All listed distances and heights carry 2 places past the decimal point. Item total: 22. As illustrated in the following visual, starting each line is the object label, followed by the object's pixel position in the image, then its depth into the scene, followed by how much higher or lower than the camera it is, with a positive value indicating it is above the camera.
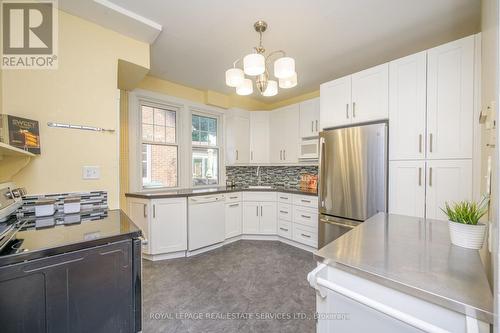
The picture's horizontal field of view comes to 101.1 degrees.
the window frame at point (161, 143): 3.06 +0.52
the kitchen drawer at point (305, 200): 2.99 -0.56
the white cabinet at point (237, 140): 3.84 +0.45
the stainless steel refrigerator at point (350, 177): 2.11 -0.15
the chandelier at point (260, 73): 1.52 +0.73
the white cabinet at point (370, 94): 2.16 +0.76
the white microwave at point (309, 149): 3.29 +0.24
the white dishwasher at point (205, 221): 2.90 -0.85
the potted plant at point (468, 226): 0.94 -0.29
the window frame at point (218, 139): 3.72 +0.47
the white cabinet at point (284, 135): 3.59 +0.53
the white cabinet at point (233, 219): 3.35 -0.92
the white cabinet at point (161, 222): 2.66 -0.77
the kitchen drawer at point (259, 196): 3.51 -0.56
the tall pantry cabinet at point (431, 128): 1.72 +0.32
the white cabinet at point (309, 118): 3.30 +0.75
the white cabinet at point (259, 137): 4.00 +0.52
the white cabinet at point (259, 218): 3.49 -0.93
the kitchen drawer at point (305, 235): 2.98 -1.07
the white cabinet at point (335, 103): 2.44 +0.75
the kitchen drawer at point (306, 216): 3.00 -0.79
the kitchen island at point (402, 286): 0.61 -0.40
